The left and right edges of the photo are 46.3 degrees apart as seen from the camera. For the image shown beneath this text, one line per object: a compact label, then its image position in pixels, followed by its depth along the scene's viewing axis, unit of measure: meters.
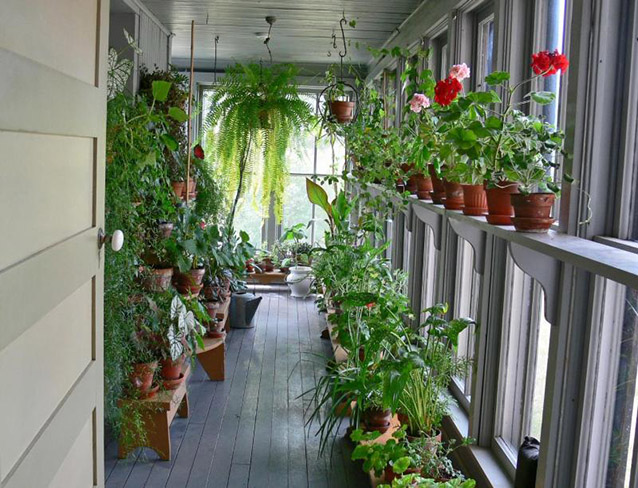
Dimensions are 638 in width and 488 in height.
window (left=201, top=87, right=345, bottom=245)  8.37
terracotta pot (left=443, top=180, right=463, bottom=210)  2.74
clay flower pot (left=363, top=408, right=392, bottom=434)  3.36
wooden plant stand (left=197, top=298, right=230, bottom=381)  4.89
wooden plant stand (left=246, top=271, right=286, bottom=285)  7.85
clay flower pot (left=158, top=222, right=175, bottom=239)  4.05
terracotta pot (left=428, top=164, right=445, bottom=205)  3.00
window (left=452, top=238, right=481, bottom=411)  3.59
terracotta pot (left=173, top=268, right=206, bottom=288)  4.36
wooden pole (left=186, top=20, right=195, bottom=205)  4.29
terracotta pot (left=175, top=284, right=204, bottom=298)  4.35
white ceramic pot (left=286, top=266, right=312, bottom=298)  7.64
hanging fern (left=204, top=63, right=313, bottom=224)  6.23
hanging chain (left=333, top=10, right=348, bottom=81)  5.05
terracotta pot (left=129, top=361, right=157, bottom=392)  3.49
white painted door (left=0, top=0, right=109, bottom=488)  1.49
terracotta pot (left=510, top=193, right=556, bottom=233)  2.01
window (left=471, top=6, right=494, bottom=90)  3.40
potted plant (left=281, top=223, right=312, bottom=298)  7.66
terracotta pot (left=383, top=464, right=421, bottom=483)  2.93
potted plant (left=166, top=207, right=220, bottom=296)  4.17
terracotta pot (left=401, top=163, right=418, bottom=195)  3.69
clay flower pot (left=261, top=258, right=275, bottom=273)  8.00
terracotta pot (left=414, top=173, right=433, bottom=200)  3.43
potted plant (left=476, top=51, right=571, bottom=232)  2.01
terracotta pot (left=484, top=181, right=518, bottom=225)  2.22
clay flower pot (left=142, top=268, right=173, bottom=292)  3.72
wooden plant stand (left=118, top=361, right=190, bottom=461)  3.53
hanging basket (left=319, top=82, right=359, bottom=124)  5.02
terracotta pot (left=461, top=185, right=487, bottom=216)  2.51
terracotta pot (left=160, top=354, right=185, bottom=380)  3.74
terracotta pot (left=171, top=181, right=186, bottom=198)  4.76
